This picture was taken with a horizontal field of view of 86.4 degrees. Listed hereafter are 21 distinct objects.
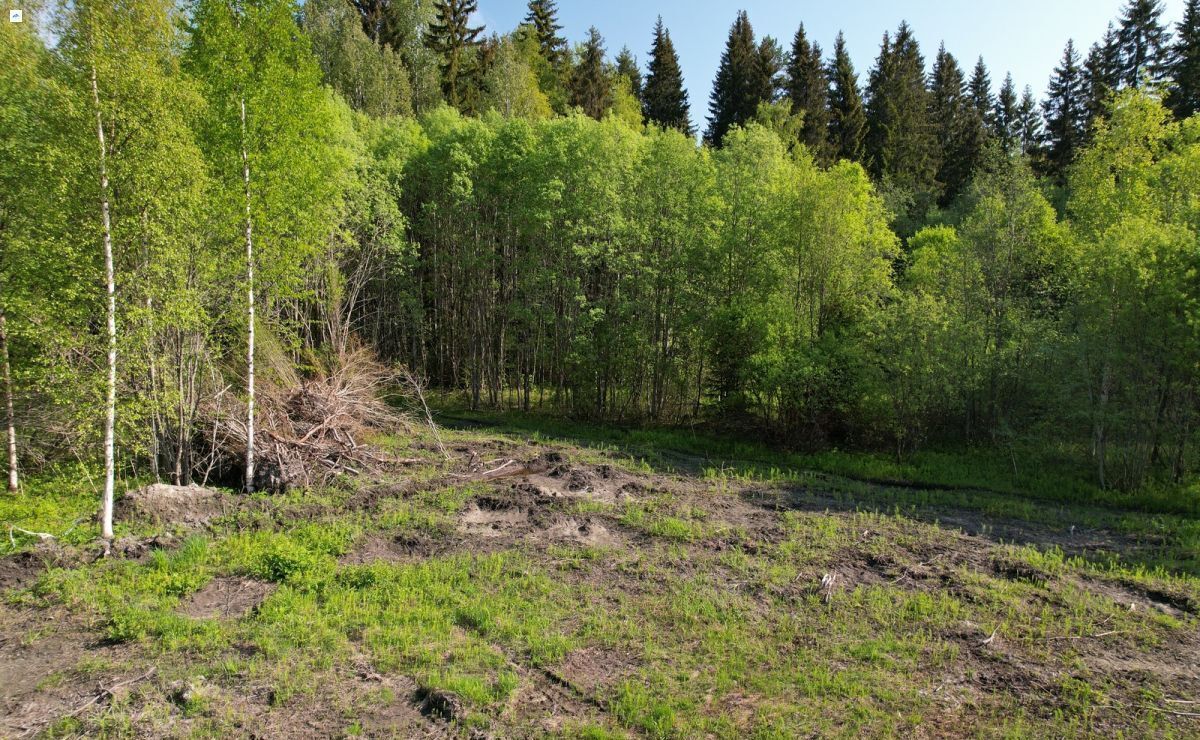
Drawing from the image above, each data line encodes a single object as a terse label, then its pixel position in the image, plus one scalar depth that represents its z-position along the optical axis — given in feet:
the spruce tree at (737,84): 131.85
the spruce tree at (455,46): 117.60
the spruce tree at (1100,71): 112.37
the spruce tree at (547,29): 136.77
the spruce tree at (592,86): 122.31
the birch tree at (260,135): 33.37
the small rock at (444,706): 17.25
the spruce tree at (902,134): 127.34
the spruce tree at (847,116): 129.90
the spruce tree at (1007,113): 134.00
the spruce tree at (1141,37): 109.09
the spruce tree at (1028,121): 129.29
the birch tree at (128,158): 26.04
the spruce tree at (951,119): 129.08
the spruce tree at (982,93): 142.92
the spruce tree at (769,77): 131.64
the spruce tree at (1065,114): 115.55
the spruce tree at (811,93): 125.04
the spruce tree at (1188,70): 92.79
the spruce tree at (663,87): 141.90
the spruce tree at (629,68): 154.81
